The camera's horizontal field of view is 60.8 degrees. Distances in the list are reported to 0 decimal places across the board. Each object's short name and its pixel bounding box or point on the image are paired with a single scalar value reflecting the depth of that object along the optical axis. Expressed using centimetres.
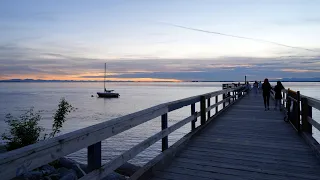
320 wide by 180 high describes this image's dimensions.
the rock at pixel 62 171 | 867
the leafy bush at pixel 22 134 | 1031
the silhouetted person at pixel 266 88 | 1380
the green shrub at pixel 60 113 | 1352
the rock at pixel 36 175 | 765
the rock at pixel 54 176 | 832
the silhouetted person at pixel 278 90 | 1340
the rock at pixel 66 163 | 1054
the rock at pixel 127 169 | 1062
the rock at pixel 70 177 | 759
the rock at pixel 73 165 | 956
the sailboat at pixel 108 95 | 8360
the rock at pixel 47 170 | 825
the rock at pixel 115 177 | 823
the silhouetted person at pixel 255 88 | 3099
